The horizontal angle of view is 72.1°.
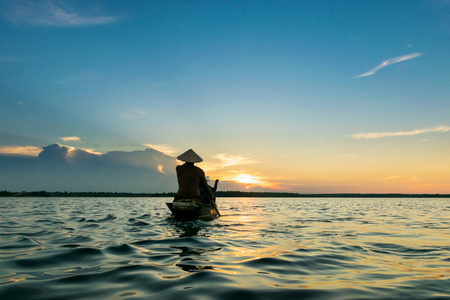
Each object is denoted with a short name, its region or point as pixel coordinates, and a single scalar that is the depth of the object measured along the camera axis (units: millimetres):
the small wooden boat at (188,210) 11938
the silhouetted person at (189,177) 12086
